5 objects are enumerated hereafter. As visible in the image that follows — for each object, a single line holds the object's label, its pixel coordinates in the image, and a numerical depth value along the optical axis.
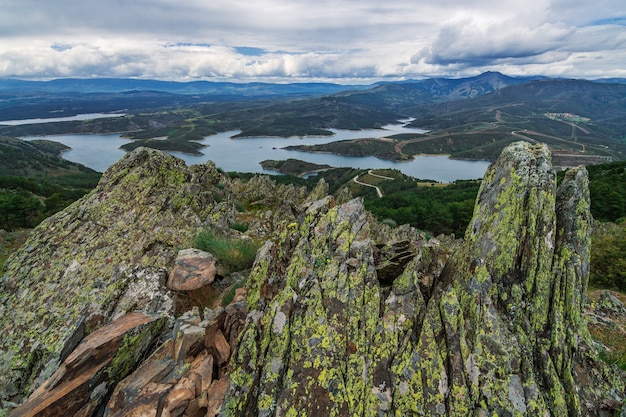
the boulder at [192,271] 10.28
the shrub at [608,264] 22.42
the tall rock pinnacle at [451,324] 6.37
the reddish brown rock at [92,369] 6.47
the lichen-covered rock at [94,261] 9.44
